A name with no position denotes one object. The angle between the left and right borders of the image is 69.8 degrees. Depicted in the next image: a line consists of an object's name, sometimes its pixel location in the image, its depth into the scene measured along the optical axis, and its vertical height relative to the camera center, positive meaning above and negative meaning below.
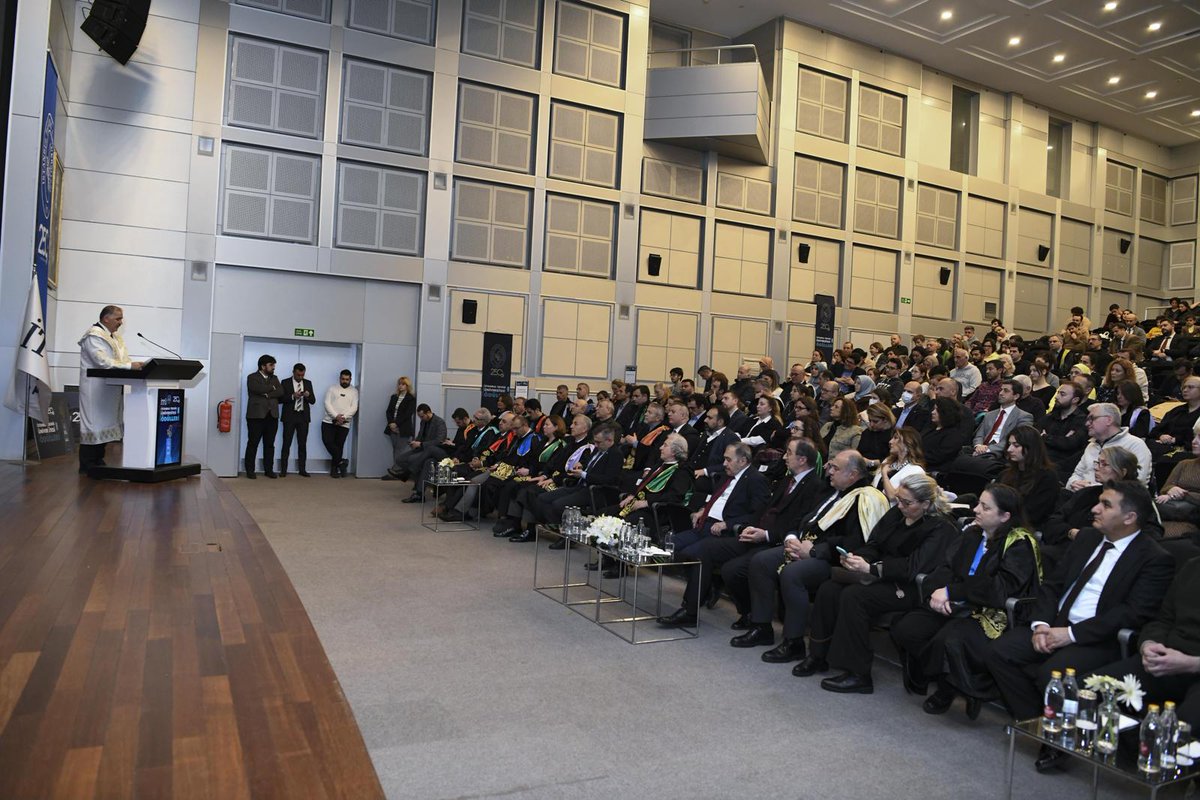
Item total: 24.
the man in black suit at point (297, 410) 12.05 -0.28
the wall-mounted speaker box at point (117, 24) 9.88 +4.14
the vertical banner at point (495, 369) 13.06 +0.49
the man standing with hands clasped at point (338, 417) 12.36 -0.35
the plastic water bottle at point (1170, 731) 2.69 -0.92
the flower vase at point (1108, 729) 2.77 -0.96
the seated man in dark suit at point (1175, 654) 3.04 -0.76
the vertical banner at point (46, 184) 8.59 +1.98
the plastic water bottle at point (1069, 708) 2.88 -0.93
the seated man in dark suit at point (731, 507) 5.58 -0.61
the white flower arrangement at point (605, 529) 5.39 -0.77
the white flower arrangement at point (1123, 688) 2.98 -0.88
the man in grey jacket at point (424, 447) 10.52 -0.63
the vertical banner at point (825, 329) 15.00 +1.60
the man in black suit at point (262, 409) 11.73 -0.29
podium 7.45 -0.33
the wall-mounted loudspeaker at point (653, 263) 14.53 +2.48
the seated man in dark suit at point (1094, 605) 3.39 -0.68
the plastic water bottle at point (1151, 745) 2.67 -0.96
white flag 7.77 +0.09
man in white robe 7.70 -0.12
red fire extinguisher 11.66 -0.42
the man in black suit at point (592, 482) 7.67 -0.66
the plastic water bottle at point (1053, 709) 2.93 -0.96
